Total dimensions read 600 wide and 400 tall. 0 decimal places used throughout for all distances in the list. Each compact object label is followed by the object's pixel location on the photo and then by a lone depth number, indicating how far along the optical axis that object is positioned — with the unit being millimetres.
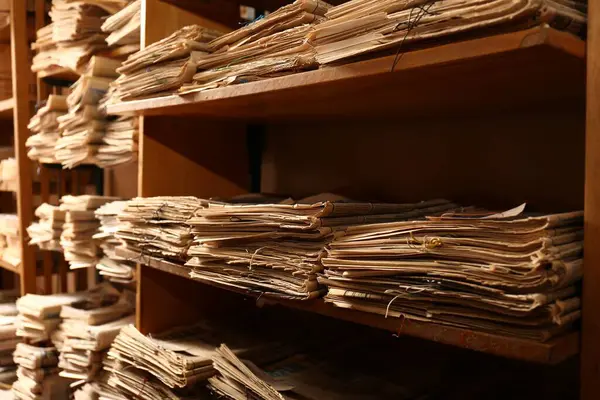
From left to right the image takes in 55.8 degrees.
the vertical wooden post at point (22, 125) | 2586
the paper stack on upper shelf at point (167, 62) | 1478
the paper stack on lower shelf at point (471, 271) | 824
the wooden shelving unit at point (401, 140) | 840
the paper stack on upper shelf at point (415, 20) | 807
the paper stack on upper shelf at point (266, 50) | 1203
